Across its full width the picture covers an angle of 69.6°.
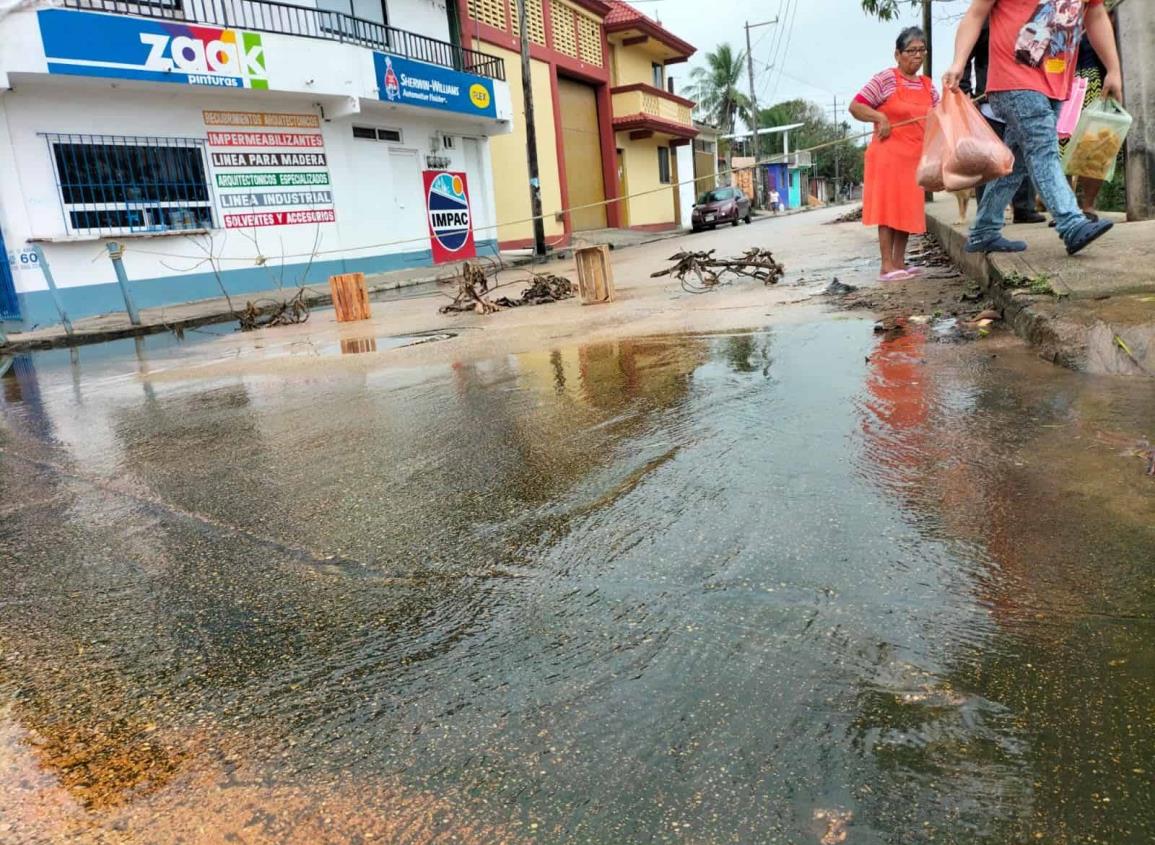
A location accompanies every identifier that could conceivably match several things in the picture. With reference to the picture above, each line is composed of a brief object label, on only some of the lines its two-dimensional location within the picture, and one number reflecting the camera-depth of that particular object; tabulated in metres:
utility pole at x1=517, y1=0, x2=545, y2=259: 19.17
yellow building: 23.11
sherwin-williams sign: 16.58
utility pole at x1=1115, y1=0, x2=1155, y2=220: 5.71
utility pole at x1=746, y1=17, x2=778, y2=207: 47.53
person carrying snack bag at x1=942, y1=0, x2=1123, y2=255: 4.48
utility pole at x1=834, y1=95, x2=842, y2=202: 71.00
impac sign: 19.47
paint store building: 11.98
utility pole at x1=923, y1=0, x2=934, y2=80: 17.56
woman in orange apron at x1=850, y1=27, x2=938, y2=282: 6.08
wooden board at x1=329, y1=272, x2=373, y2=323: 9.79
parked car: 28.20
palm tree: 55.66
